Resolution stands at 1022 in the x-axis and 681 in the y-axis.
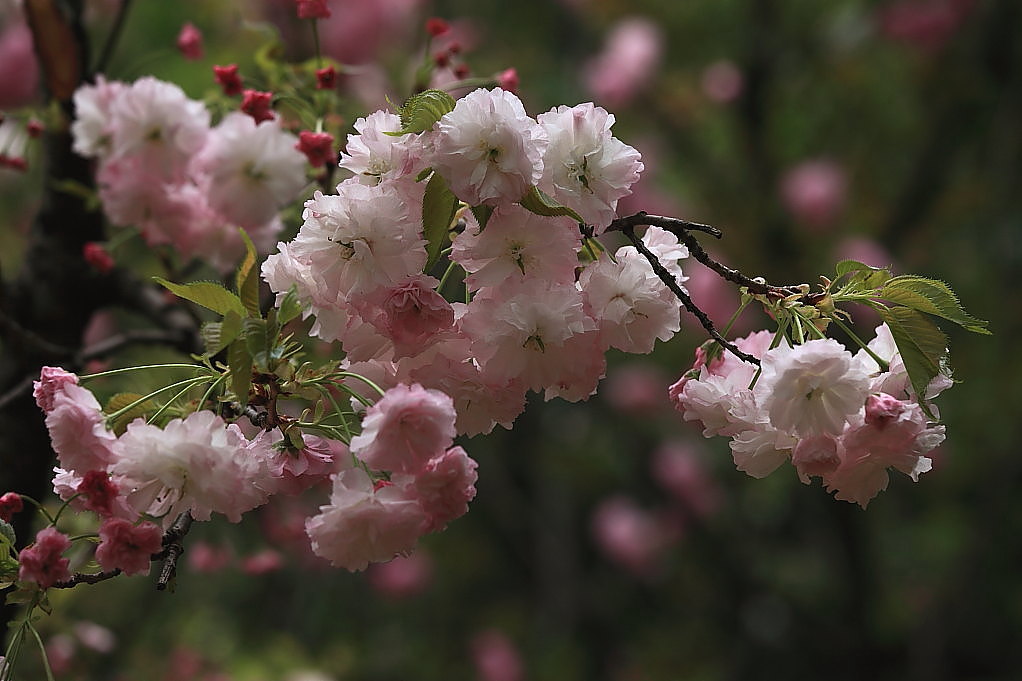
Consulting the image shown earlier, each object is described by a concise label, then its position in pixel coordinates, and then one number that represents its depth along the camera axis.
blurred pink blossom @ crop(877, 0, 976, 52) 5.89
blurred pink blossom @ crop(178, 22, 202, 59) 2.45
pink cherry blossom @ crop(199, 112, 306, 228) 2.31
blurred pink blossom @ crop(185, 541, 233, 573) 2.65
